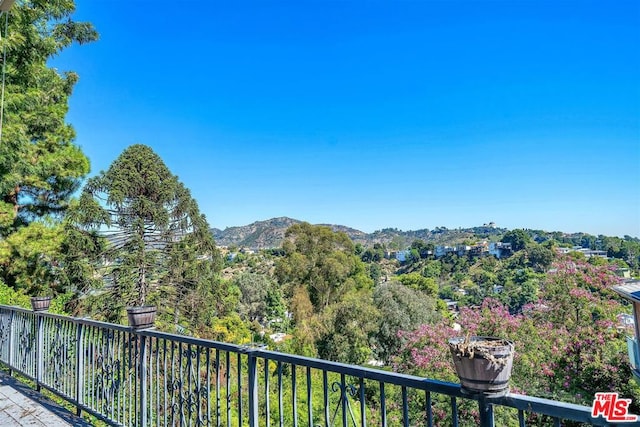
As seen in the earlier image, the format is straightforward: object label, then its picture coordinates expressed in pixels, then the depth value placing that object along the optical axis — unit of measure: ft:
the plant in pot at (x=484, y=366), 3.58
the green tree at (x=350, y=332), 51.01
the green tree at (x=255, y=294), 84.53
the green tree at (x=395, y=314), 52.85
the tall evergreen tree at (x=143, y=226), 38.55
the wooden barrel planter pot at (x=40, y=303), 12.06
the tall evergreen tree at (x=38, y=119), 18.80
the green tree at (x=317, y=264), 72.74
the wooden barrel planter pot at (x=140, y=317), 8.44
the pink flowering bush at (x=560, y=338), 23.30
